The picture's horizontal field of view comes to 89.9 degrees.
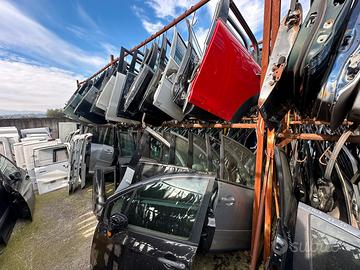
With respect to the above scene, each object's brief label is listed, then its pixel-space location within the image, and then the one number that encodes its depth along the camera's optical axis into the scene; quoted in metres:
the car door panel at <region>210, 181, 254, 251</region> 1.94
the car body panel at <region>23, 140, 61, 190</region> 4.97
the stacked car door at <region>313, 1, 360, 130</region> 1.04
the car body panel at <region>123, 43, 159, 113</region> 3.08
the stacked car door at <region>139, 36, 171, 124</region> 3.04
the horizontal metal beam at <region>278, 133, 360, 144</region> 1.49
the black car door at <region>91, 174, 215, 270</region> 1.61
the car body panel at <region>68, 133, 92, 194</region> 4.67
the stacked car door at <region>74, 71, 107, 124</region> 5.30
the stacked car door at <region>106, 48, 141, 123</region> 3.65
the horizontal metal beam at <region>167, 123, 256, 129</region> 2.58
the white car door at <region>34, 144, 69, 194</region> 4.74
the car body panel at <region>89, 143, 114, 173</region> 5.45
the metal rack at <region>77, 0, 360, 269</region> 2.03
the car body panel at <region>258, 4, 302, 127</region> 1.30
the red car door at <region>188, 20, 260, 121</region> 2.15
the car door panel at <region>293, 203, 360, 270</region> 1.01
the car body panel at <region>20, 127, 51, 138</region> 9.05
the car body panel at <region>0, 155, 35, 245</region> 3.00
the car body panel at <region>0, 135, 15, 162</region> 6.30
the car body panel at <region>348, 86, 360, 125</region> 1.03
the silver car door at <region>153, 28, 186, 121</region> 2.73
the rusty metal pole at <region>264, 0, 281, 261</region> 2.04
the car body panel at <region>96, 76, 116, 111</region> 4.12
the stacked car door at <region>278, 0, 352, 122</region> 1.11
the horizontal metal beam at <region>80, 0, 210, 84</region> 2.99
